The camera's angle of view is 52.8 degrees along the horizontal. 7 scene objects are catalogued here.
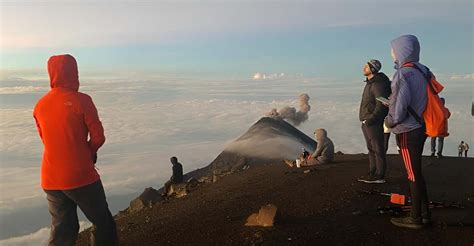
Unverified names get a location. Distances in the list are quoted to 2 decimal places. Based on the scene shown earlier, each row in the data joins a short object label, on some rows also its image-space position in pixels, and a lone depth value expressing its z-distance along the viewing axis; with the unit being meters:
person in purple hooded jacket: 6.50
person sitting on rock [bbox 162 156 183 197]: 15.56
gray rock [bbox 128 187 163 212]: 13.19
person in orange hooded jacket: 5.47
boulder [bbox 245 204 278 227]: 7.34
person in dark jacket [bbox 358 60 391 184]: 9.55
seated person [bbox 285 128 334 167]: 13.77
